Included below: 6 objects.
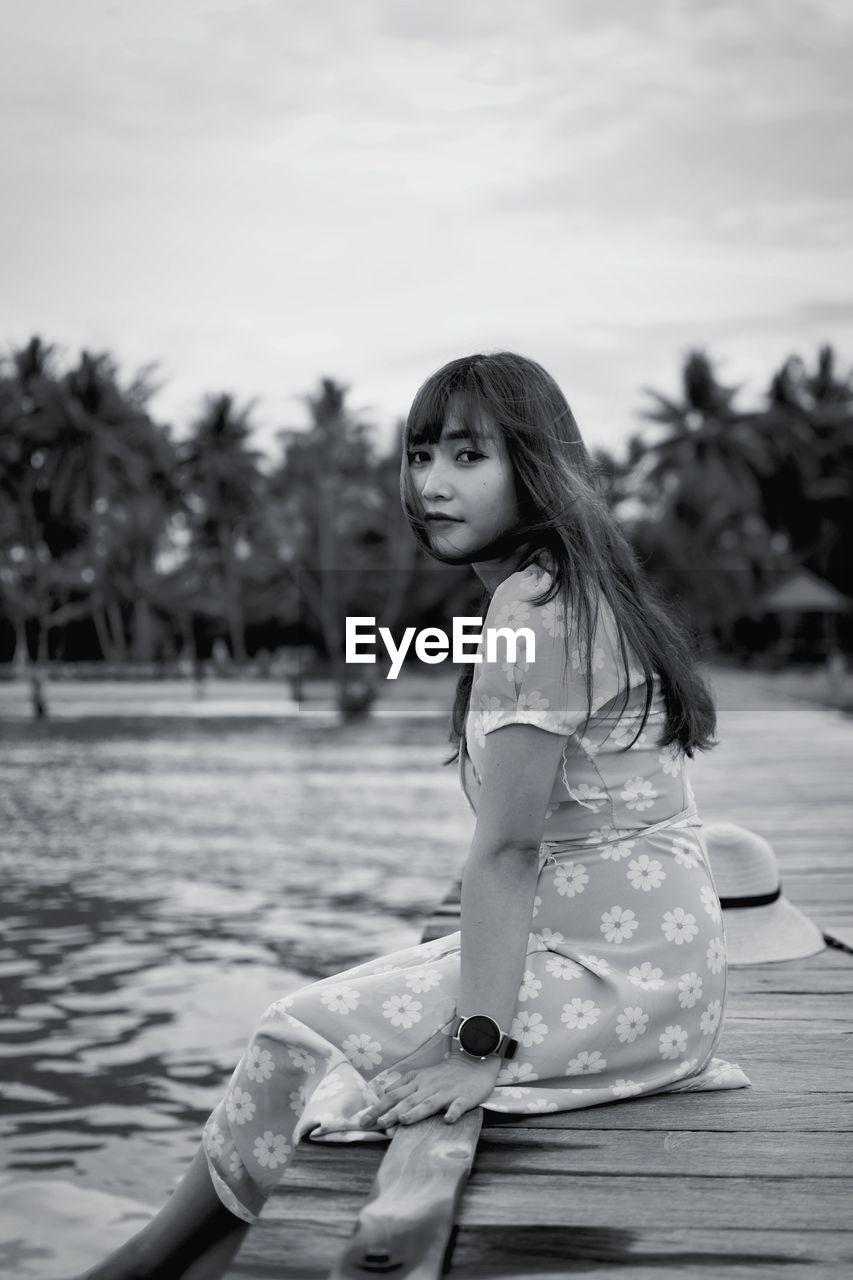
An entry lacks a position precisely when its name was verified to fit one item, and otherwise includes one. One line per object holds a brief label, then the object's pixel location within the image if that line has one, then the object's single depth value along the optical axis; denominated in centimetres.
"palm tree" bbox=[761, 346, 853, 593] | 4106
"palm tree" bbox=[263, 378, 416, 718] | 3997
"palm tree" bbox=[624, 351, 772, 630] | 4012
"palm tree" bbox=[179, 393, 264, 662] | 4353
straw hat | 345
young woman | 182
